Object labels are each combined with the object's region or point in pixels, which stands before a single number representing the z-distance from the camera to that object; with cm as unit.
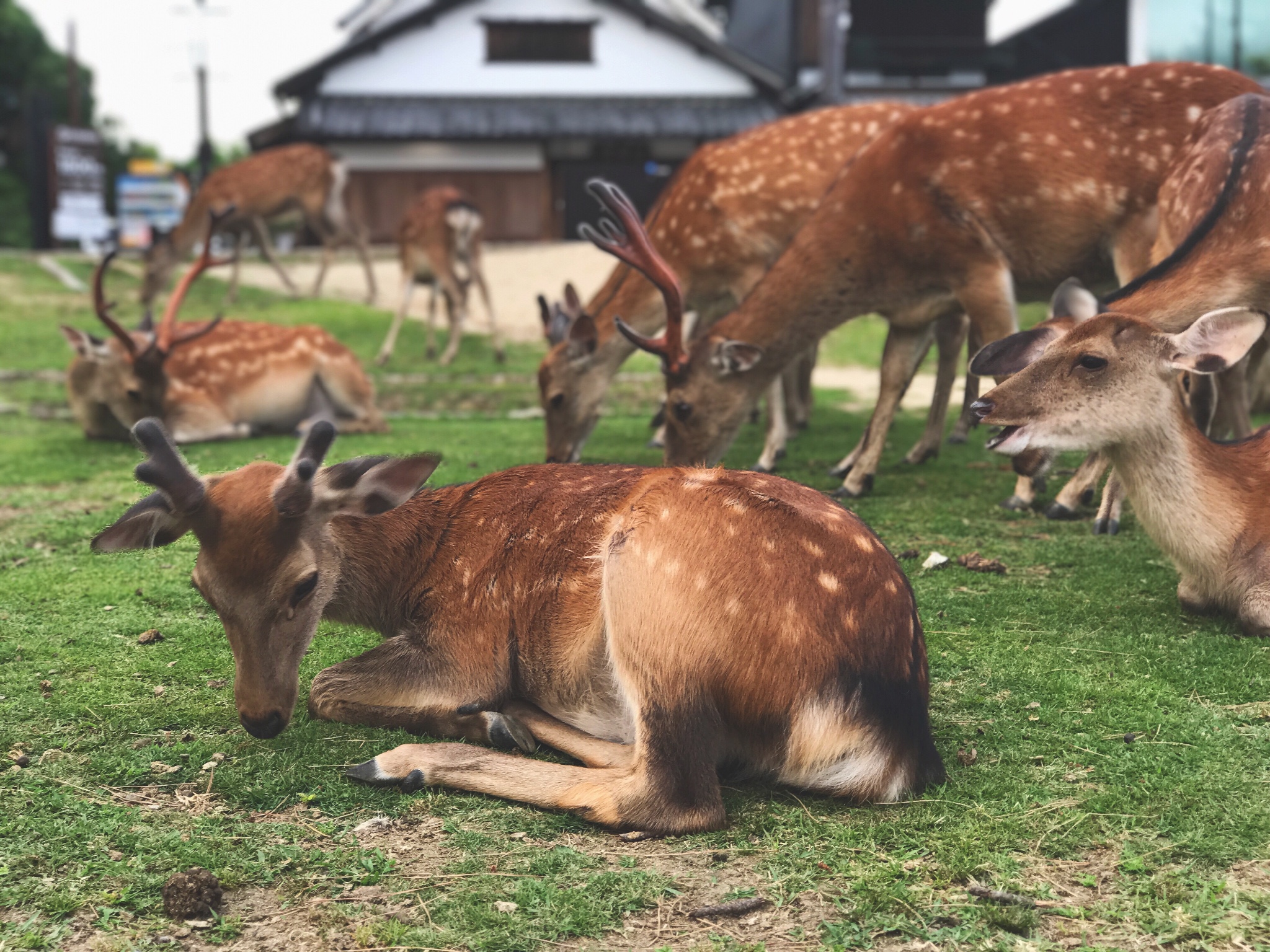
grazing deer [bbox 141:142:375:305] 1769
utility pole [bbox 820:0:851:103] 1656
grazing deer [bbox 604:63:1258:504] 599
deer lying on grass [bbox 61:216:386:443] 856
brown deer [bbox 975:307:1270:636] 393
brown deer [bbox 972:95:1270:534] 463
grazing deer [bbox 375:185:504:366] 1396
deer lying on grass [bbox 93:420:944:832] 281
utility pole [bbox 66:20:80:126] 4116
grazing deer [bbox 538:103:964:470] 768
